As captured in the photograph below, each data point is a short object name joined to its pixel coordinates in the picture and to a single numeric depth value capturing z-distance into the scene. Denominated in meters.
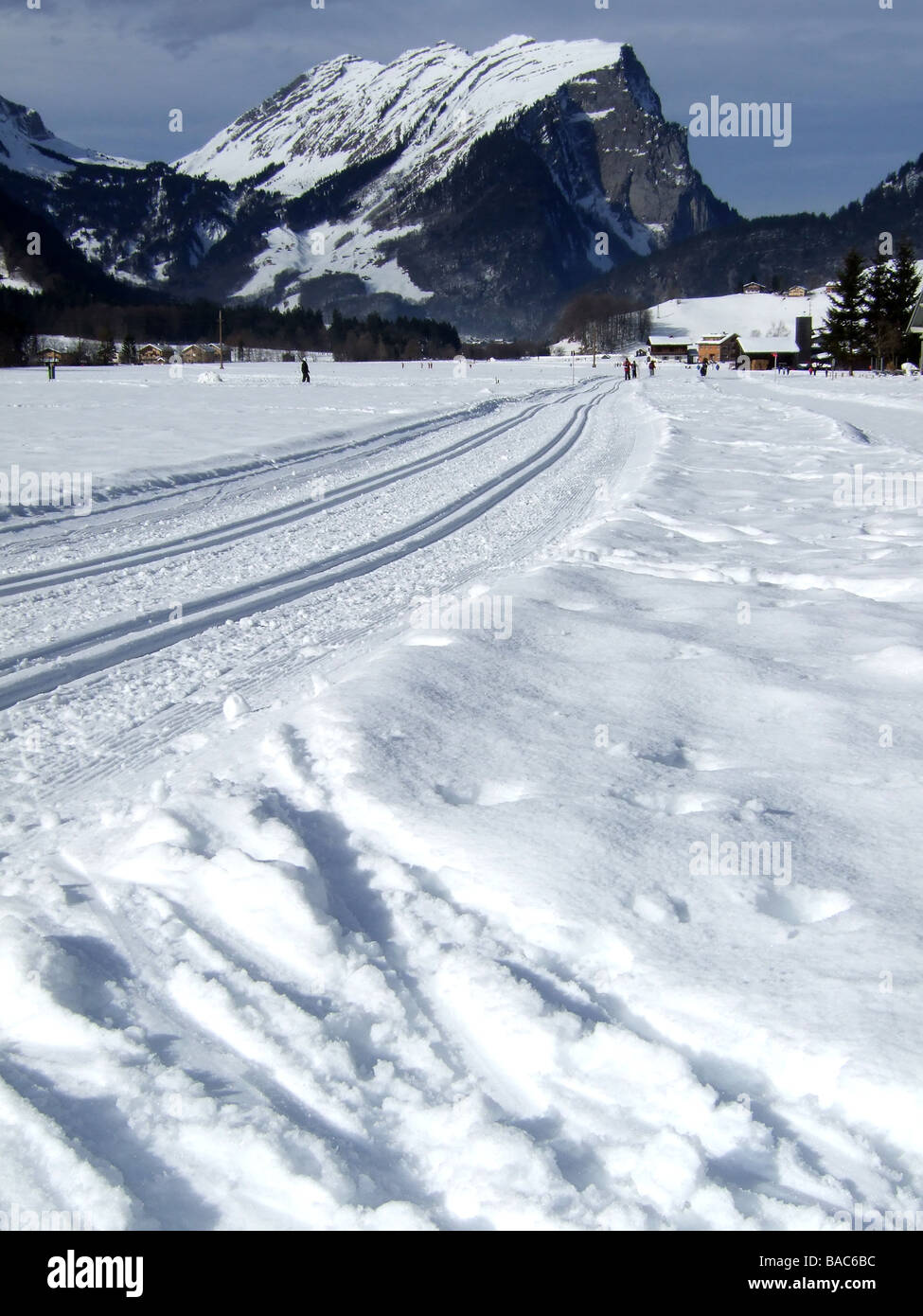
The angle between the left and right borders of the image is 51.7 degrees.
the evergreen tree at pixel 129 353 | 111.00
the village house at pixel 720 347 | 145.62
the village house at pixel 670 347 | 167.50
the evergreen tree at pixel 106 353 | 102.62
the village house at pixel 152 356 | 115.00
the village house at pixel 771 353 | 134.50
